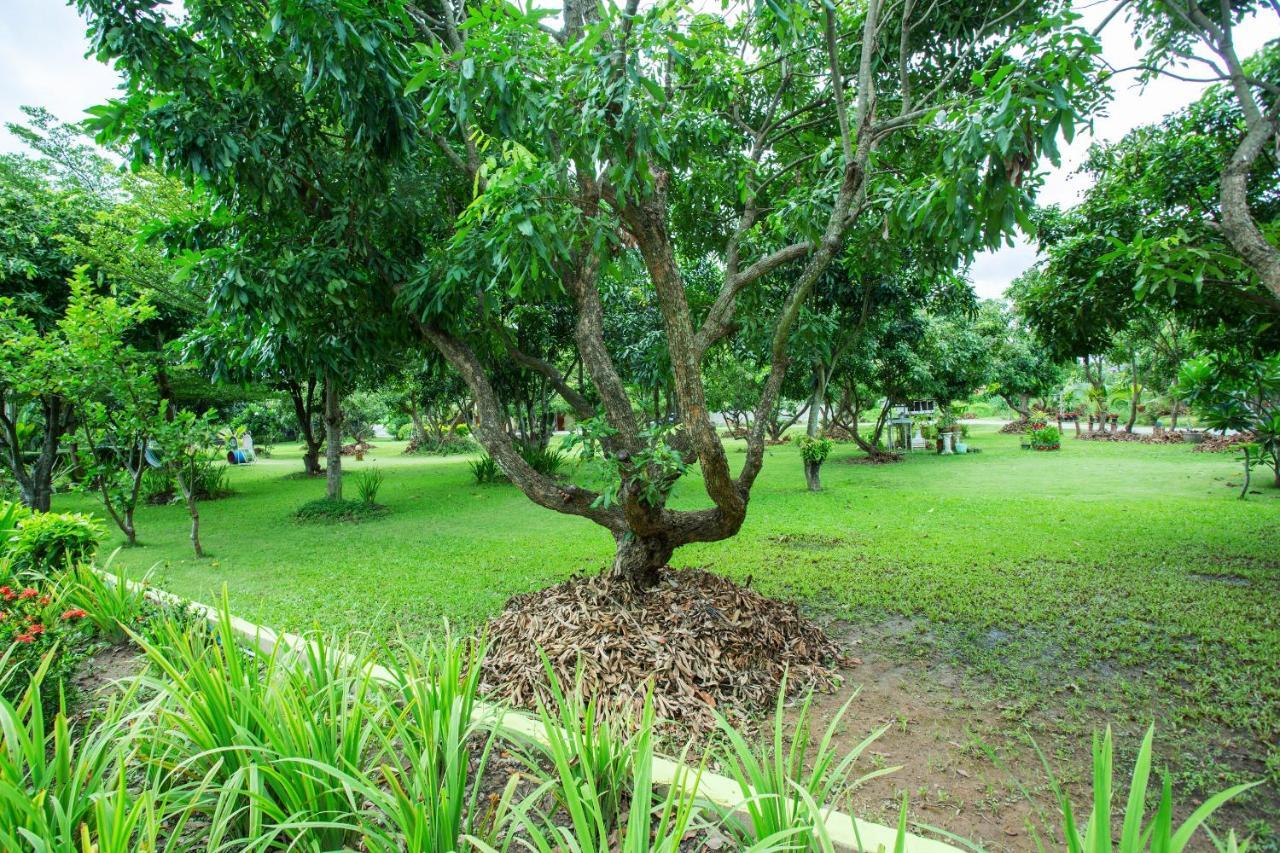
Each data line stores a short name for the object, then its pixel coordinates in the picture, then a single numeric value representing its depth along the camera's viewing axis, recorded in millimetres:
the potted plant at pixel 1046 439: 15109
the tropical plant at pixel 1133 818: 1115
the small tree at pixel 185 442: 5801
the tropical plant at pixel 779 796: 1450
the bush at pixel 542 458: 11234
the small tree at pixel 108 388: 5395
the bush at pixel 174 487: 10597
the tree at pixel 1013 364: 19156
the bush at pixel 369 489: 9000
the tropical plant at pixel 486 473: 11746
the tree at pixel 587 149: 2152
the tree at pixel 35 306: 5520
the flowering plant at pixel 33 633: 2465
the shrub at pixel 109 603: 3260
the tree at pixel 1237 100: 3174
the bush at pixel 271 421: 17172
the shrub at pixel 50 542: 3959
